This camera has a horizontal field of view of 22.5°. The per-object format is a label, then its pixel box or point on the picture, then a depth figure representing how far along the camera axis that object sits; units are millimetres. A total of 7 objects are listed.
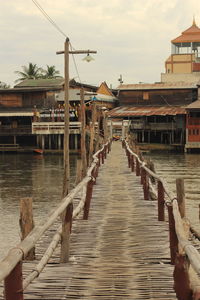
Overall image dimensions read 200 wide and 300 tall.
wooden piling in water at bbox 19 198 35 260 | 7629
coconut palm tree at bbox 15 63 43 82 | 78106
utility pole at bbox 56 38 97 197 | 19503
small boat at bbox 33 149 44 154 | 56281
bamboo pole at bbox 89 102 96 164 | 27422
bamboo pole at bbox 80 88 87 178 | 27094
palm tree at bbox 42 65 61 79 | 81250
